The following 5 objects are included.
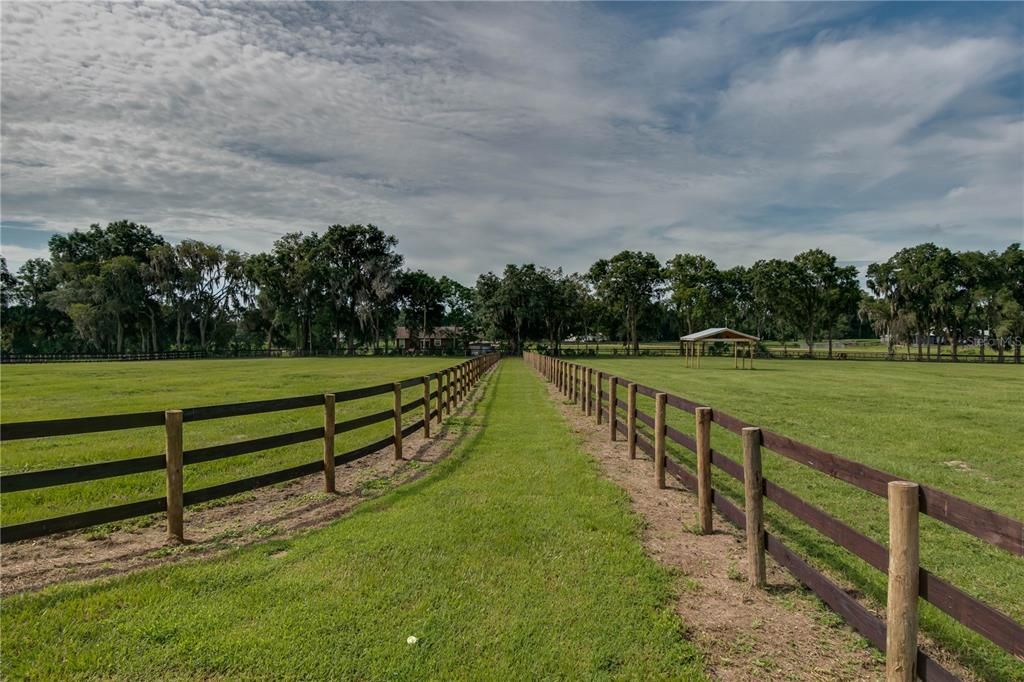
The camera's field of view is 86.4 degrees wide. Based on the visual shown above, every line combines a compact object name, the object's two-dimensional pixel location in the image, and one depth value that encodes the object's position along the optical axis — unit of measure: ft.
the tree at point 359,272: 242.17
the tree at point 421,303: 274.98
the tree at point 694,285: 260.21
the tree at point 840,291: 231.30
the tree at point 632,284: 249.96
